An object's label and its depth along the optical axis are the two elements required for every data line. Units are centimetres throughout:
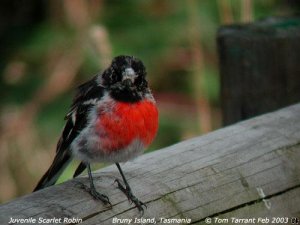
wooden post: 787
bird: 696
